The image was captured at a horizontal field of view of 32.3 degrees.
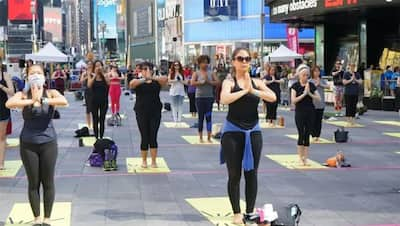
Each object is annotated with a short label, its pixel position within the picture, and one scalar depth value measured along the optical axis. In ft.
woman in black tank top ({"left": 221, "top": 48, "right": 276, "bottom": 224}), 21.80
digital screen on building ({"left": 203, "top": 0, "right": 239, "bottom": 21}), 216.54
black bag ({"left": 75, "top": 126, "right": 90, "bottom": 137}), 51.01
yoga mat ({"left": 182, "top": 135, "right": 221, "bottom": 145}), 47.96
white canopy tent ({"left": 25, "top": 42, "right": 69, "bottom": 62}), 112.42
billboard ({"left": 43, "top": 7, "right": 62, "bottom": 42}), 434.71
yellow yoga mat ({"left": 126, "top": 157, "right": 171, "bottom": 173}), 35.42
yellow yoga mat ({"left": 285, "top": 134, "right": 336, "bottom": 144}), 47.90
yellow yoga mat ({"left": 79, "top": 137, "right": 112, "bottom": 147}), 46.58
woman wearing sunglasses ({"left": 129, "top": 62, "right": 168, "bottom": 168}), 34.09
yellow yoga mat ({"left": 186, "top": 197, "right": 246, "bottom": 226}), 24.43
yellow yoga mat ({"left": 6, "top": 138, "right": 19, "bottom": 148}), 47.07
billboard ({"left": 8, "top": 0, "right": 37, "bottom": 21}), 354.21
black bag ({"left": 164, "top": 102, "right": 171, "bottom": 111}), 78.54
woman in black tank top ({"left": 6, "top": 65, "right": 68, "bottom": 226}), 22.33
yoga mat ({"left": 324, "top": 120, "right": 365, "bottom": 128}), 59.74
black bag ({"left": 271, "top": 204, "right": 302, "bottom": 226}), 20.57
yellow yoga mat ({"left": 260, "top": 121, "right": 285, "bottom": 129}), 59.11
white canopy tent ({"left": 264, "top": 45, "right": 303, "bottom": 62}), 107.96
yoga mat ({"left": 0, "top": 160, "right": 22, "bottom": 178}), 34.82
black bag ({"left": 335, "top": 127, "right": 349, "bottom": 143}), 48.01
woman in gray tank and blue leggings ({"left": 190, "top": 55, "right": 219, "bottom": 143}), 44.86
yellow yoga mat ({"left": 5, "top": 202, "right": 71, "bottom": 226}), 24.23
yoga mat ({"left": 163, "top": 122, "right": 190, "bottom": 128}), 60.39
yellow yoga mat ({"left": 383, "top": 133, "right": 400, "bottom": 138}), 51.92
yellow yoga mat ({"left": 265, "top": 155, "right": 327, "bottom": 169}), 36.78
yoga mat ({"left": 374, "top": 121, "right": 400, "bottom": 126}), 61.98
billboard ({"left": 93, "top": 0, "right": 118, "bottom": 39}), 360.69
